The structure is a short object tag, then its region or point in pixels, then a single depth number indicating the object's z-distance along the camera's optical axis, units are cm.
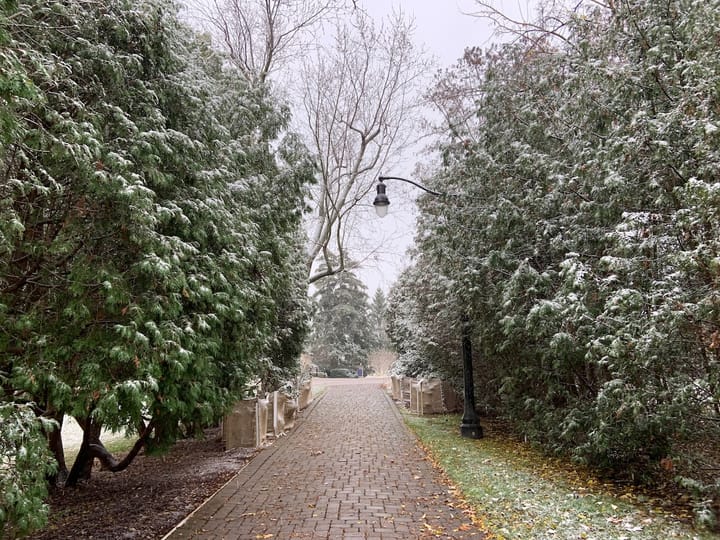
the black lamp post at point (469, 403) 1045
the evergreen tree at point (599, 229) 479
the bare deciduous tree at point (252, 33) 1276
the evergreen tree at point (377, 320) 4456
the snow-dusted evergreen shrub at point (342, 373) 4253
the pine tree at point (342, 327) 4231
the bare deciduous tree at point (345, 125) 1480
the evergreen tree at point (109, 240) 402
